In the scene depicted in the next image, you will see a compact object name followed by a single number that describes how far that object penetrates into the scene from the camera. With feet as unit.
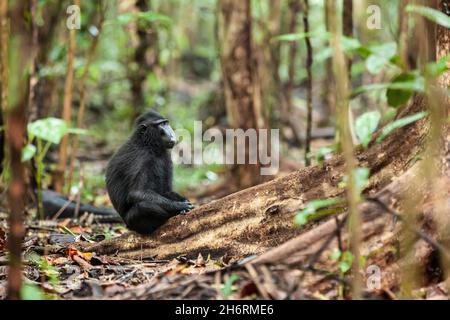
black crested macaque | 19.17
